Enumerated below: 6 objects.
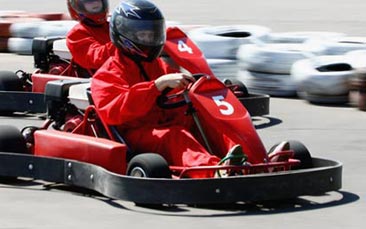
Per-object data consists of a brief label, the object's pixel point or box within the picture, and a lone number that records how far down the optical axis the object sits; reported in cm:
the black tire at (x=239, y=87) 1093
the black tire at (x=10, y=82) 1167
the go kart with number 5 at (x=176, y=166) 690
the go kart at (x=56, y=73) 1047
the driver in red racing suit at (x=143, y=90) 744
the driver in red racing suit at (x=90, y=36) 1090
